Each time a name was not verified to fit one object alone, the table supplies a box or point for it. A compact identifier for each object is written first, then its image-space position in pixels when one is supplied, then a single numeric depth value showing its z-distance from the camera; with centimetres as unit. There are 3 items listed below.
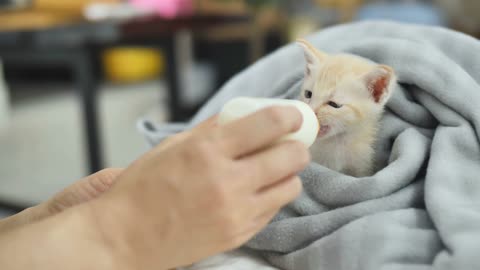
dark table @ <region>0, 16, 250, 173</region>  157
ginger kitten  72
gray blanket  55
